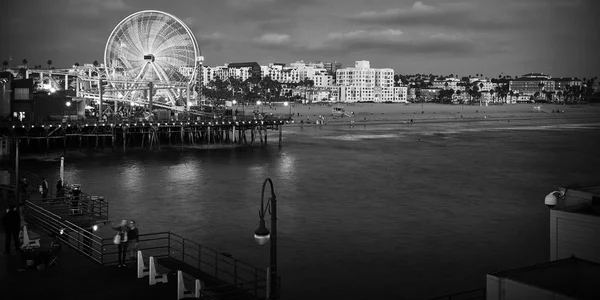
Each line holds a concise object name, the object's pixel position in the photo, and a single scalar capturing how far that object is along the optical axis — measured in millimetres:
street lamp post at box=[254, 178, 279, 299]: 12664
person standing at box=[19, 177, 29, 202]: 24109
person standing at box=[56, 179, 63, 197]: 27219
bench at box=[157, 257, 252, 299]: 14336
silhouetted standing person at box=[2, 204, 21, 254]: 16766
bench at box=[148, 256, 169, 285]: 14672
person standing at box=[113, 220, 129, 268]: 16294
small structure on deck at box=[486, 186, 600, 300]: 12141
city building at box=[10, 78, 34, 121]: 70938
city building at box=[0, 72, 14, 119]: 68438
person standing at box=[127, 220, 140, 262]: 16778
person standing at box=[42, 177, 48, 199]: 25169
